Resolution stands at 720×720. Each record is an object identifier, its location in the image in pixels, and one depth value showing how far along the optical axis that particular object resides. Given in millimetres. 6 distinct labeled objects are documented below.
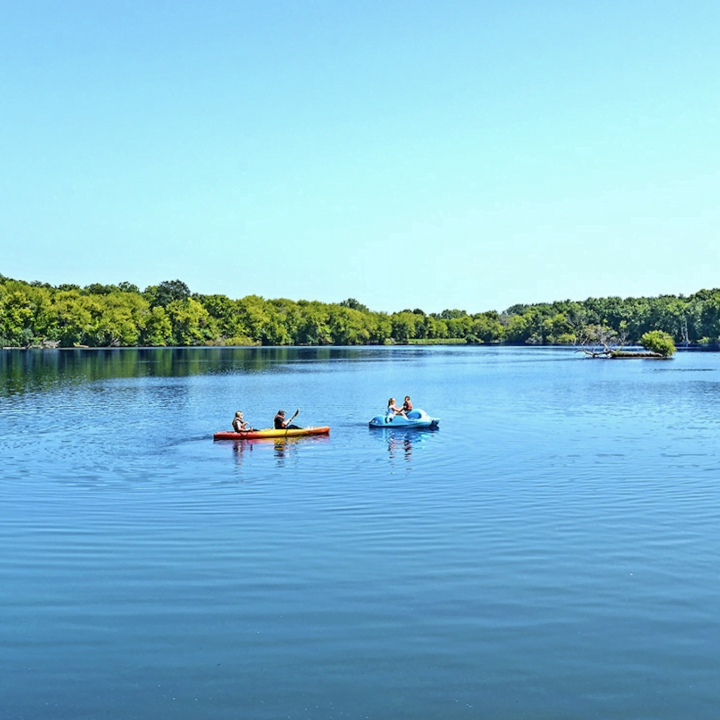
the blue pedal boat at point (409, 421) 38250
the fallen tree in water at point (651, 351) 126562
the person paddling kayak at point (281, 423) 34969
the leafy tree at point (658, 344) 126375
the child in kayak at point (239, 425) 34188
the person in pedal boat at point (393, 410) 39153
